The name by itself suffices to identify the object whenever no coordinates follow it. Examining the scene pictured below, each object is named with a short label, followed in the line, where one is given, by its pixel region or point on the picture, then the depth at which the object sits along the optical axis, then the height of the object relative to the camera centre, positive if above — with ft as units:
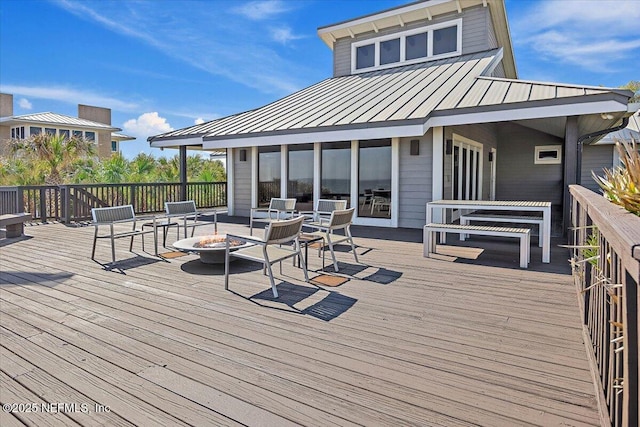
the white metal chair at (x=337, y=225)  15.42 -1.21
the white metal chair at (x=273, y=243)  12.15 -1.66
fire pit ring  15.16 -2.07
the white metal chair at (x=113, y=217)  17.22 -1.02
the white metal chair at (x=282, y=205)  23.91 -0.61
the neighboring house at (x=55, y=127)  73.36 +13.65
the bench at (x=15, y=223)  22.33 -1.75
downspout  23.31 +4.19
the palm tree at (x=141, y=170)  42.04 +2.79
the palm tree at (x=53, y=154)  45.11 +4.93
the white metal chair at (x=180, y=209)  20.43 -0.77
